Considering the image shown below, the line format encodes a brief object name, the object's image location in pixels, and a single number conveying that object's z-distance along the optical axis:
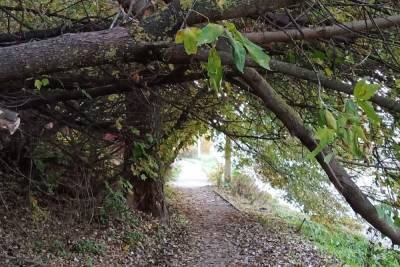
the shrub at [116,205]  8.55
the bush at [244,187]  17.53
